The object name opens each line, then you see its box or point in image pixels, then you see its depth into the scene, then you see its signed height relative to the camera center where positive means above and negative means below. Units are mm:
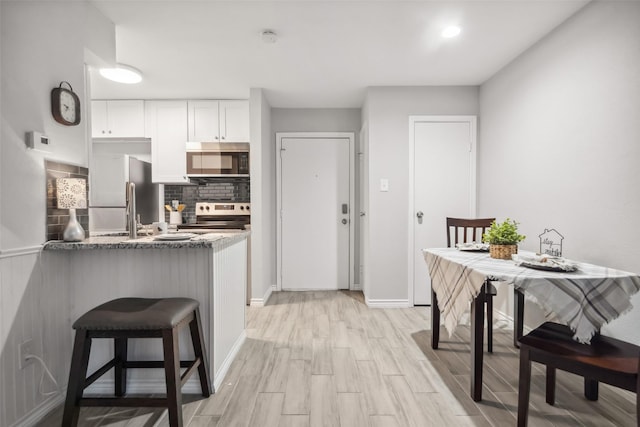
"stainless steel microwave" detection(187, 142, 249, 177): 3768 +522
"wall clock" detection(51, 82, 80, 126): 1729 +534
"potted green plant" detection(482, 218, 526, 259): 2039 -232
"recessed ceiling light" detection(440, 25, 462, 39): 2355 +1270
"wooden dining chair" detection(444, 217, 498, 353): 2136 -315
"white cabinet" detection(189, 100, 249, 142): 3904 +988
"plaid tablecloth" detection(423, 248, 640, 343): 1491 -407
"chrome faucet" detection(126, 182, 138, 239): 1878 -64
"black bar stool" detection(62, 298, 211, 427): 1406 -587
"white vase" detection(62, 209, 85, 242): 1702 -147
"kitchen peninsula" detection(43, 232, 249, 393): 1802 -438
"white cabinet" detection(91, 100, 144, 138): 3895 +1016
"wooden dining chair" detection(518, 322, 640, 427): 1263 -635
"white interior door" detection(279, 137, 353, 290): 4195 -19
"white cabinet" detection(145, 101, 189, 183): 3900 +781
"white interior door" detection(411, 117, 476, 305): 3494 +266
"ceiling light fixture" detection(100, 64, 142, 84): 2389 +1053
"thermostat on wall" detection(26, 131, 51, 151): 1573 +305
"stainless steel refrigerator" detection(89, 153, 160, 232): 3533 +175
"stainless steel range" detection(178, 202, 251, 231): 3818 -141
